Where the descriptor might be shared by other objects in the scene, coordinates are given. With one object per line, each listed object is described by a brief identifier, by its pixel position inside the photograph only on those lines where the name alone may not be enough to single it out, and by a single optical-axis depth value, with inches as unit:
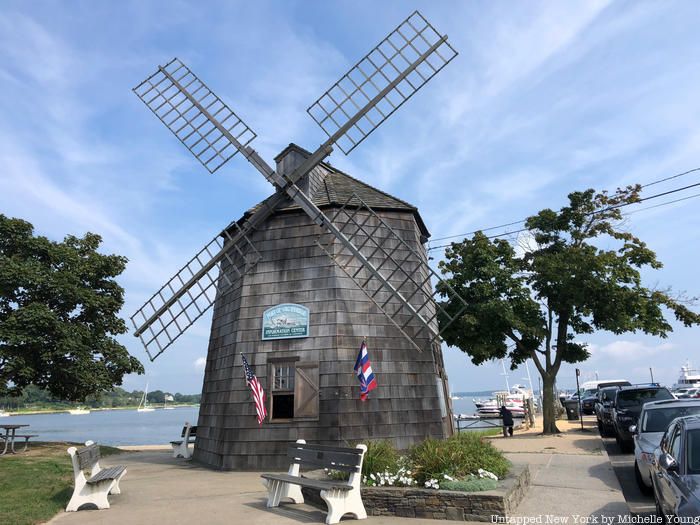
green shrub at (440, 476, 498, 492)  289.4
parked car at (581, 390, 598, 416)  1269.7
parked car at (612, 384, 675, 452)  532.7
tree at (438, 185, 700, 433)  706.8
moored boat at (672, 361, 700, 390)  2293.8
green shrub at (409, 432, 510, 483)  314.7
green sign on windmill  517.7
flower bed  278.7
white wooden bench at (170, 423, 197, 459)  628.7
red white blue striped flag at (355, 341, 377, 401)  437.7
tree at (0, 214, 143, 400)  679.1
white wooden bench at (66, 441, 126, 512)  321.1
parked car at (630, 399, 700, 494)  330.3
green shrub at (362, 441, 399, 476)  332.5
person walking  794.2
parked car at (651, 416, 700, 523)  187.3
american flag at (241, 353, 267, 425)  460.4
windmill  510.6
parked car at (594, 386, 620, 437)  677.3
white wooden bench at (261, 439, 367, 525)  281.7
